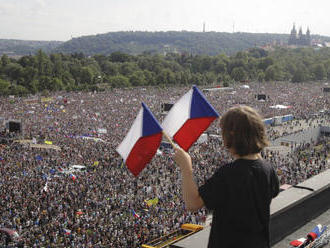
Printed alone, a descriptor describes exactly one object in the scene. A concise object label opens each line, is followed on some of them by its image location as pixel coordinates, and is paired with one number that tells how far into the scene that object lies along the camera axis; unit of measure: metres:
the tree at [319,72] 111.94
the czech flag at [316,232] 6.55
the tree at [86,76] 90.38
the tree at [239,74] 105.56
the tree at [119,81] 84.19
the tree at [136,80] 87.62
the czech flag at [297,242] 6.41
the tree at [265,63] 119.31
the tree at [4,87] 66.69
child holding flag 2.26
